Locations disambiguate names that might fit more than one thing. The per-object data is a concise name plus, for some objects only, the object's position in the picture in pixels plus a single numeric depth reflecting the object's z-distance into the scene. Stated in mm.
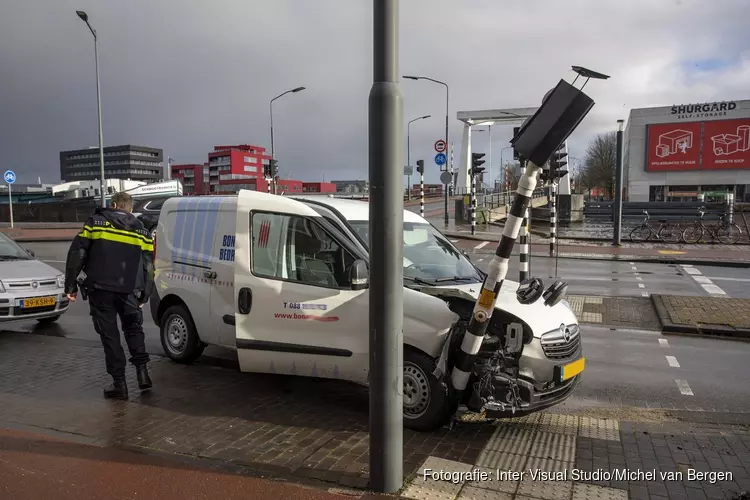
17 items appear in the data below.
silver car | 7711
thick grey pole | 3232
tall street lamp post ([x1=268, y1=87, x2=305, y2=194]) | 33659
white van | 4336
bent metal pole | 3914
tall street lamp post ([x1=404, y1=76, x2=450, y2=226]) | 31798
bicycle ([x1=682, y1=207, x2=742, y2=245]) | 22859
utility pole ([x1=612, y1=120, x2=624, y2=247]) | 18969
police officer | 5277
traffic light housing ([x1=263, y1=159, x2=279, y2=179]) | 33594
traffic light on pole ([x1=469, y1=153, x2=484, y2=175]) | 23719
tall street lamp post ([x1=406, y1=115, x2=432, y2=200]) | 43453
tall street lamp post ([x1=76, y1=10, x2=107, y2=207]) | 23812
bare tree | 71188
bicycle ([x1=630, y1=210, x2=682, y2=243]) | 23516
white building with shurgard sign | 52906
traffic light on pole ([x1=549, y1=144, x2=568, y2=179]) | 9211
